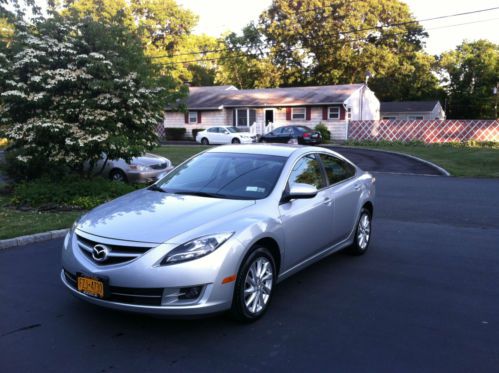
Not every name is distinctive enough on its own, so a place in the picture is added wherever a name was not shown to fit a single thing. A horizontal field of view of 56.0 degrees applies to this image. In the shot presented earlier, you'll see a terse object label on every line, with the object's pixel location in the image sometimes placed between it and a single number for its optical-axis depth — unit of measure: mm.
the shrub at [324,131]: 31766
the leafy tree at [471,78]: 53281
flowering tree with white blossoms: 9008
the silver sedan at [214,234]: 3713
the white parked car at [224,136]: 30703
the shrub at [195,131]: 38712
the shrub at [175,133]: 39312
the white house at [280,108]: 34438
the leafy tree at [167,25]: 52125
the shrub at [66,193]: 9391
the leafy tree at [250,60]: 49469
